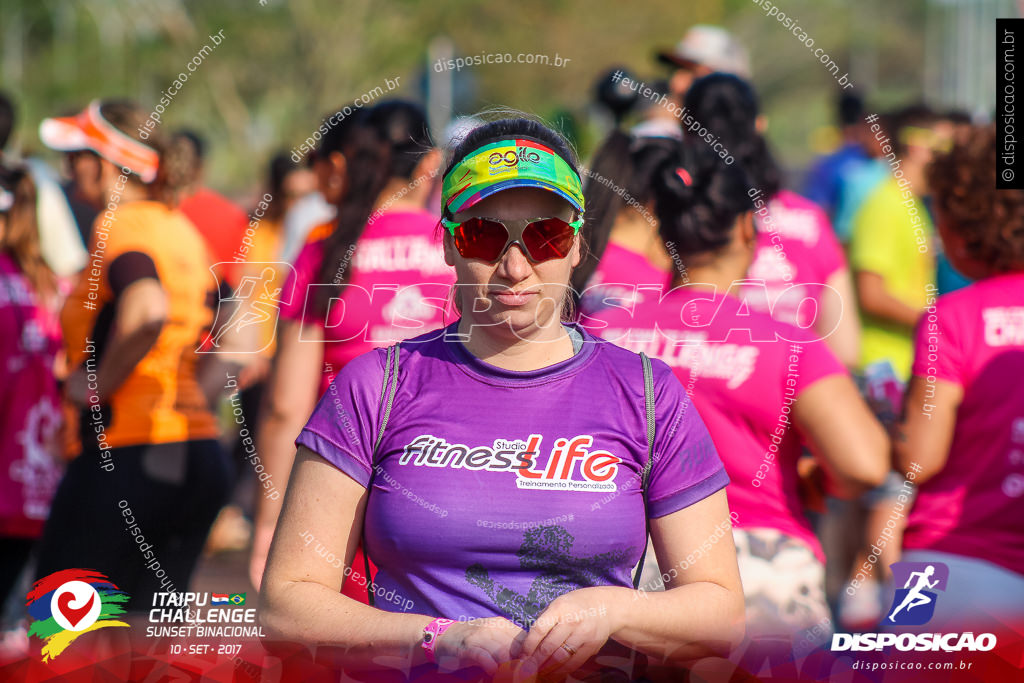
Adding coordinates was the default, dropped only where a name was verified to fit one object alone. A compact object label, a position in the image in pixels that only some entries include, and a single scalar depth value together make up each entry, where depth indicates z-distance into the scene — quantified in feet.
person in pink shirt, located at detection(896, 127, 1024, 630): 19.47
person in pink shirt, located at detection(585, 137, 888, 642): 18.21
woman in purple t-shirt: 13.37
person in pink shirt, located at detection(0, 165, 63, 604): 26.84
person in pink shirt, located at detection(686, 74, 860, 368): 27.48
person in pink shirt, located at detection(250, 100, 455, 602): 23.11
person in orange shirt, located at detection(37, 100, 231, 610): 22.61
